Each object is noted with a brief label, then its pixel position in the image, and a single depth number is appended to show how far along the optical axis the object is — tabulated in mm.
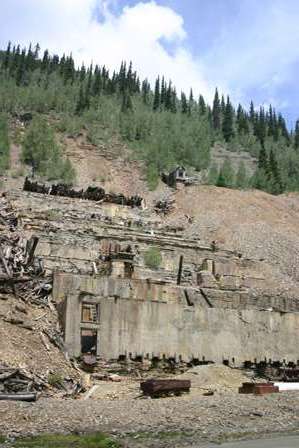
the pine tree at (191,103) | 106812
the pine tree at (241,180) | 67375
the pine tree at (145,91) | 101375
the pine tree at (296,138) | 100762
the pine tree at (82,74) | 105575
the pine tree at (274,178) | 69375
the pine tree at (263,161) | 75912
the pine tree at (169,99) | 102025
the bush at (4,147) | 62081
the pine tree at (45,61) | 109300
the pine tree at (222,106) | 114244
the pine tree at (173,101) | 100731
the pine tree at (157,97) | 100656
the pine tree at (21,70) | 98825
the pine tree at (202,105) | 111062
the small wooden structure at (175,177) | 63594
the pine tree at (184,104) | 102812
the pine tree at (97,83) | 96875
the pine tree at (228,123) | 100712
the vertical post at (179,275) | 30633
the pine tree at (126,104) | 88538
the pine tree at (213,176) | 66325
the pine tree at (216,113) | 107606
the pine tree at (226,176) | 65750
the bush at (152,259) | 35031
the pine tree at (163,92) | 104762
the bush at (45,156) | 62594
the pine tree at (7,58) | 106375
